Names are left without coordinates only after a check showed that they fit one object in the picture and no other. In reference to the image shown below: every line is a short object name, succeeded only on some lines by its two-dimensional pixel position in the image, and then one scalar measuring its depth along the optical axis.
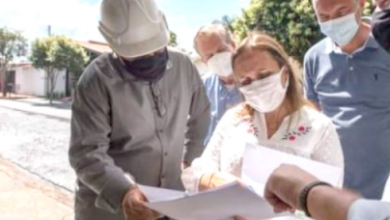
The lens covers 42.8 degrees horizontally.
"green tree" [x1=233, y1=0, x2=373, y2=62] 9.93
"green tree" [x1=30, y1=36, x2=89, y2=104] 22.97
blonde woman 1.39
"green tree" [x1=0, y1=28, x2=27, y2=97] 26.80
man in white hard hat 1.28
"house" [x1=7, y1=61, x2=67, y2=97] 28.51
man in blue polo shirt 1.90
